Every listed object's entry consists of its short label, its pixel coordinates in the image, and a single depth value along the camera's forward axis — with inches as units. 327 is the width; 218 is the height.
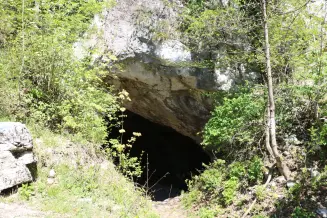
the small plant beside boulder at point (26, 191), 153.9
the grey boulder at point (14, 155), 151.3
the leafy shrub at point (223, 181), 204.8
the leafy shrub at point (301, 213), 161.3
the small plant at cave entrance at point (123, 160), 191.4
